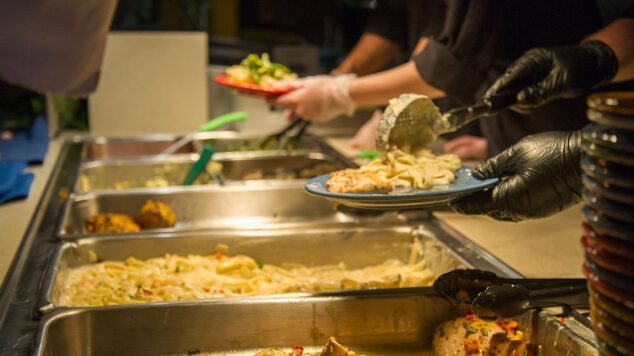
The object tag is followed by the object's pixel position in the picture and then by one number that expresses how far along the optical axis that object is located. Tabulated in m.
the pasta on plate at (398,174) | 1.54
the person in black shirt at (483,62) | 2.71
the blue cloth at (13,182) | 2.43
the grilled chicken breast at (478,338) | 1.44
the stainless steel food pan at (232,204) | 2.62
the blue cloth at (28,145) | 3.11
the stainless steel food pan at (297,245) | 2.08
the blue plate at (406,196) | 1.47
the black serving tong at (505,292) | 1.36
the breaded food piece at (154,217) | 2.43
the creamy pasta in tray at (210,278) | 1.80
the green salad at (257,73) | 3.39
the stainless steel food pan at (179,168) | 3.15
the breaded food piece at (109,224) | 2.29
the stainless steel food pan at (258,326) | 1.52
